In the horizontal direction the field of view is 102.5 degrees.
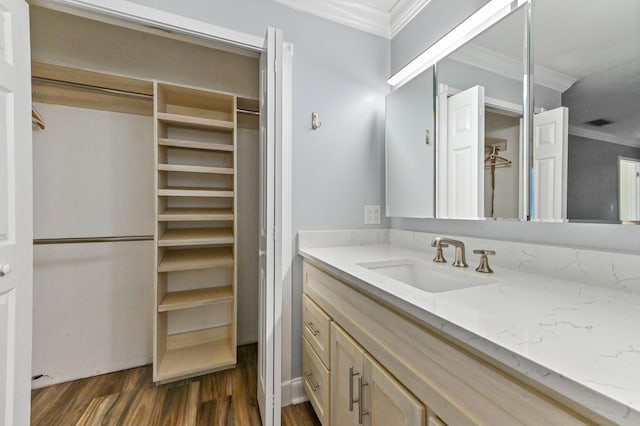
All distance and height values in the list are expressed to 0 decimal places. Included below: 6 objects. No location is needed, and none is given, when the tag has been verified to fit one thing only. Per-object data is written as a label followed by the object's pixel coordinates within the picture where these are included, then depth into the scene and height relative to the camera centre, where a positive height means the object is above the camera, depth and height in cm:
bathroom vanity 37 -26
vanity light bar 109 +88
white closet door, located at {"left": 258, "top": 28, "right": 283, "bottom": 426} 116 -14
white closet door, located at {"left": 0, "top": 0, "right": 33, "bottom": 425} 93 -1
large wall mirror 77 +35
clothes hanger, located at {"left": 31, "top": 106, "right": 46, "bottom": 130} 145 +53
